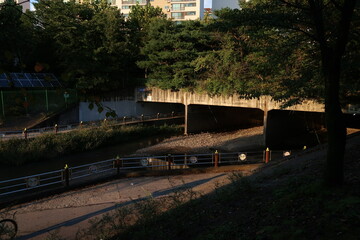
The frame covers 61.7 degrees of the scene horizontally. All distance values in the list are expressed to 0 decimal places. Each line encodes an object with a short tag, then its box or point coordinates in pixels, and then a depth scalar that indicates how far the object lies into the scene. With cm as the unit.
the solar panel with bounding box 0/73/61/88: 2950
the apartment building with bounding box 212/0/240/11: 6919
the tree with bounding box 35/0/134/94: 3050
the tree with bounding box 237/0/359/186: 594
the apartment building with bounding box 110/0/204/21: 6681
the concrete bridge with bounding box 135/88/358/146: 2750
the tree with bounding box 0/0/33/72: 2718
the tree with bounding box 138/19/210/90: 3184
